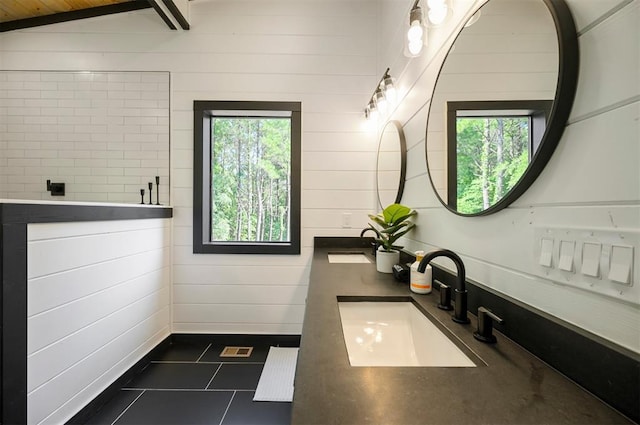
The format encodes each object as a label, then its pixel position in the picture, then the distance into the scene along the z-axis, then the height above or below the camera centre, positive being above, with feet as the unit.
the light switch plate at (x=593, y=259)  1.55 -0.30
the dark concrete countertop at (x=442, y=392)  1.45 -1.08
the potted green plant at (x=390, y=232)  4.79 -0.38
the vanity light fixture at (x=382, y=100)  5.99 +2.72
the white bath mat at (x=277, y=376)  5.80 -3.90
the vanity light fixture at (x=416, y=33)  3.93 +2.58
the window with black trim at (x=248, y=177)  8.63 +1.02
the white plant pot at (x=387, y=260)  4.77 -0.85
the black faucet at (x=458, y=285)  2.75 -0.76
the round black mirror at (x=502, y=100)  1.99 +1.03
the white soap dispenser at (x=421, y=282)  3.65 -0.94
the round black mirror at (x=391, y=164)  5.82 +1.09
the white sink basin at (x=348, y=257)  6.39 -1.19
